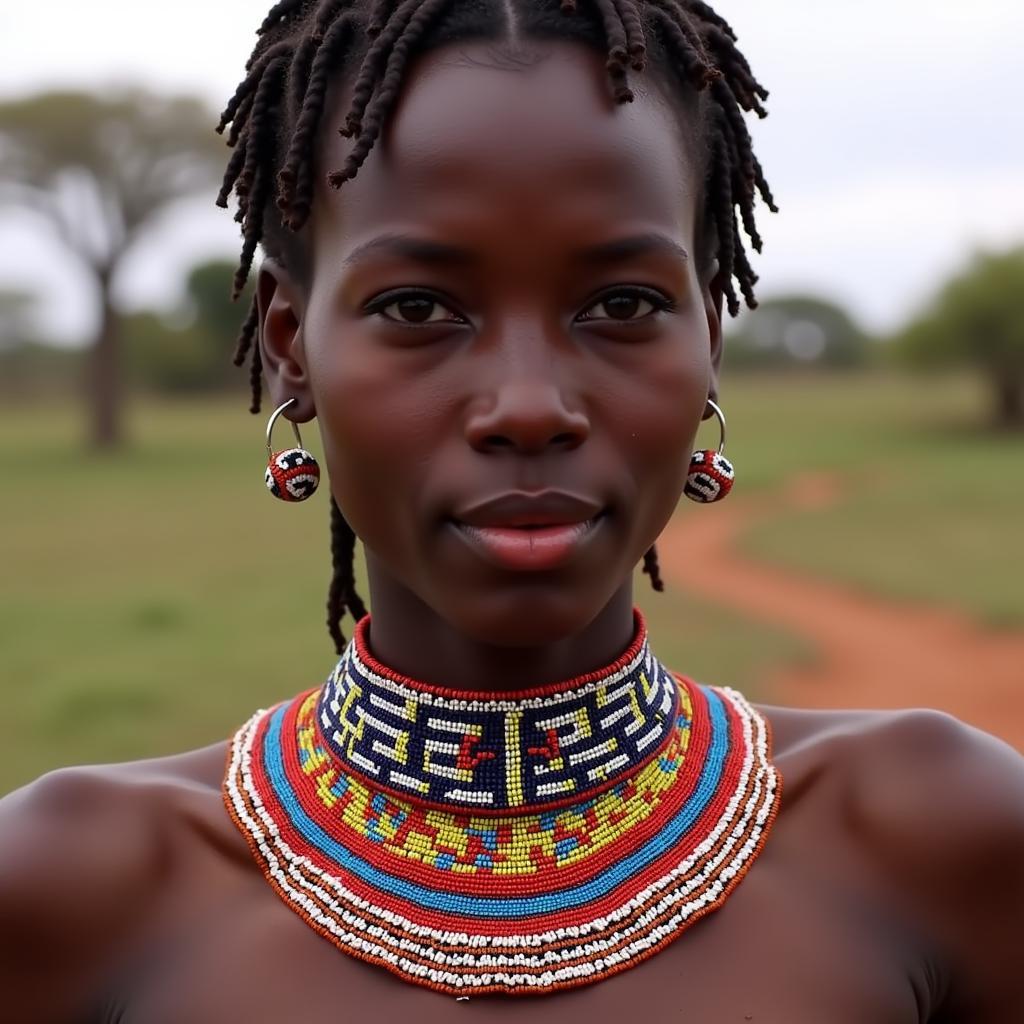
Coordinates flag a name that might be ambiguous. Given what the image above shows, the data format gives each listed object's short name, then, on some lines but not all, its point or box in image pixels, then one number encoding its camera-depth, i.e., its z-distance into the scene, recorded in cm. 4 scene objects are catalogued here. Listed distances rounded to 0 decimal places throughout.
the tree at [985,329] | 2364
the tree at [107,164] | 2364
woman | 139
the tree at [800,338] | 5172
